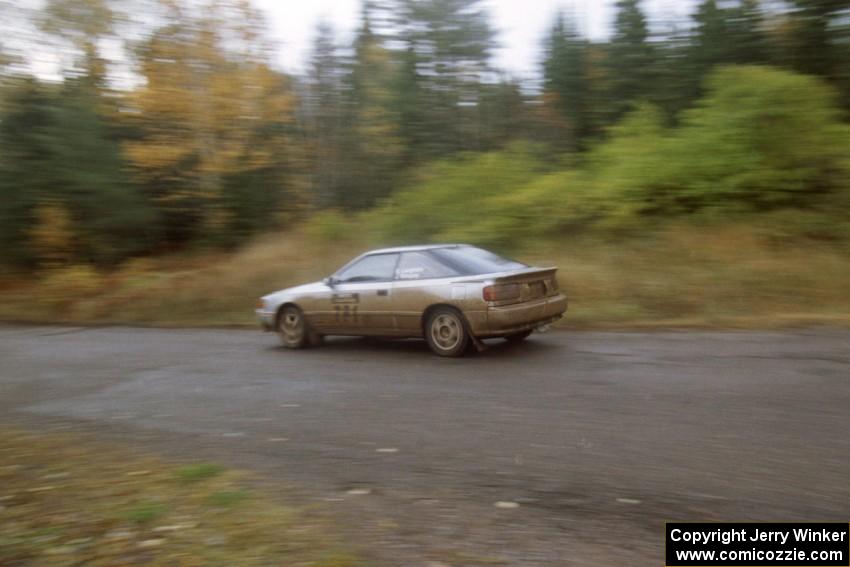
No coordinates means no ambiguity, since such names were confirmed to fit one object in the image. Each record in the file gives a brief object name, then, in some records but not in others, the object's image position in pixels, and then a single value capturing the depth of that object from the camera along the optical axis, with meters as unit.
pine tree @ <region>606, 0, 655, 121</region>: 21.95
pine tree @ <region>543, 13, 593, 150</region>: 23.53
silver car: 8.98
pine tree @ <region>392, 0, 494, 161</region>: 25.89
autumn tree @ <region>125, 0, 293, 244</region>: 23.28
